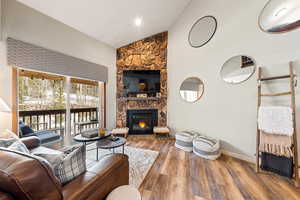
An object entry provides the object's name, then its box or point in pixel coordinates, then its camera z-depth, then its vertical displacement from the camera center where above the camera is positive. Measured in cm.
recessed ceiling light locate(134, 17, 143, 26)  320 +201
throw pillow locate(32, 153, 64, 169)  96 -47
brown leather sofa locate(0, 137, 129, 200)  64 -48
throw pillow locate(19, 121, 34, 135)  235 -58
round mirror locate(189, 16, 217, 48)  293 +167
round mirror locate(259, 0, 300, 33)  195 +137
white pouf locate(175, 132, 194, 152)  291 -100
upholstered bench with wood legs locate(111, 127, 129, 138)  360 -95
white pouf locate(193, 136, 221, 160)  252 -100
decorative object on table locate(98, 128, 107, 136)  247 -66
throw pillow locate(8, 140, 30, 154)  117 -46
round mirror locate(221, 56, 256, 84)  243 +60
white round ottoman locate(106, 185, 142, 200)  96 -76
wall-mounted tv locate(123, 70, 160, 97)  393 +55
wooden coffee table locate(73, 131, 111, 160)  226 -74
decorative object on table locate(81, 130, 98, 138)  236 -69
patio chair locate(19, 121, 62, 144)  234 -71
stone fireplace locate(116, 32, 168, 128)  404 +104
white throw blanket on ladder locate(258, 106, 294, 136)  183 -32
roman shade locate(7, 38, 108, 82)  206 +74
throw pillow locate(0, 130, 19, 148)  139 -50
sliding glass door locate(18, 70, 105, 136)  253 -10
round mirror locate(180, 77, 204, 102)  320 +25
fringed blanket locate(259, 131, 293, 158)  186 -70
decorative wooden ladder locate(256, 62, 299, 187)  177 -14
